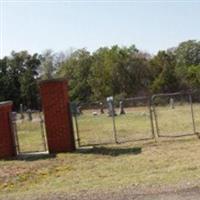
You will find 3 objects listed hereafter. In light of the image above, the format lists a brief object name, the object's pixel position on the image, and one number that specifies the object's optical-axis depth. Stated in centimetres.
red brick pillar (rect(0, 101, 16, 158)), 1895
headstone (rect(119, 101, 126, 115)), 3822
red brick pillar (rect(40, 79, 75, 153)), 1881
